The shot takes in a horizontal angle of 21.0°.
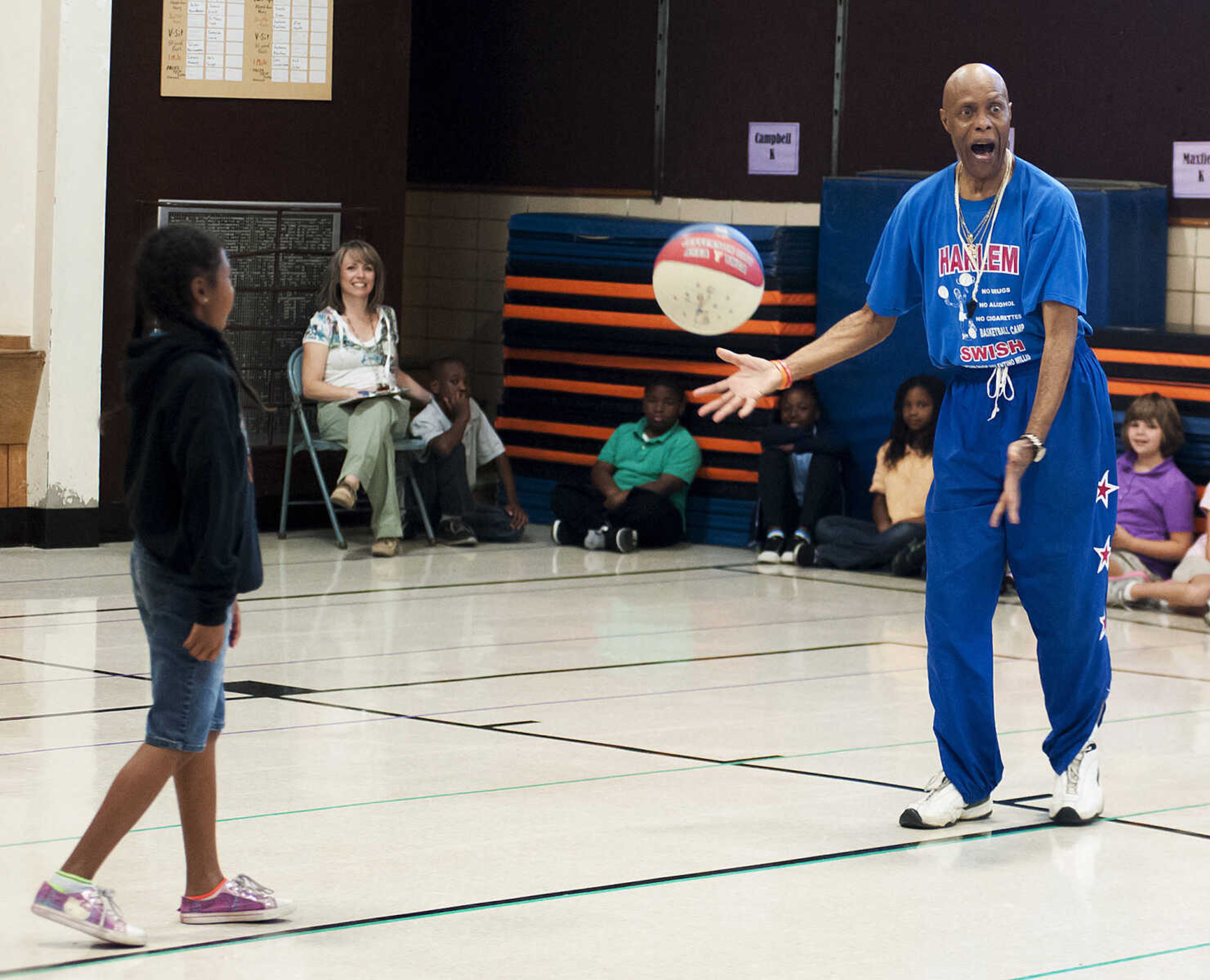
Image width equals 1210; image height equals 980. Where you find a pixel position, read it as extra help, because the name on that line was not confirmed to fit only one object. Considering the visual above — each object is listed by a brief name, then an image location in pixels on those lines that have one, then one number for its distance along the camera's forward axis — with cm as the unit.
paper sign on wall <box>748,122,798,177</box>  1821
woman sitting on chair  1620
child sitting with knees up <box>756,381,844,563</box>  1670
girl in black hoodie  624
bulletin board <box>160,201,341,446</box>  1689
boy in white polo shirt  1730
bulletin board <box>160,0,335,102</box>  1645
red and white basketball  1000
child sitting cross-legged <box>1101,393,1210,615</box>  1455
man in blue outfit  806
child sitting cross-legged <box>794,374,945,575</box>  1594
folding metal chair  1638
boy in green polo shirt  1706
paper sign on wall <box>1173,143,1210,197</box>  1562
